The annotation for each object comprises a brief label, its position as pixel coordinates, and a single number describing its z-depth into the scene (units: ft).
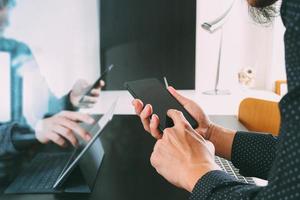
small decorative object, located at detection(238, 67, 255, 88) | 7.01
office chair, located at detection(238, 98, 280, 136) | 4.52
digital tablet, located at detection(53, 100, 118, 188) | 2.12
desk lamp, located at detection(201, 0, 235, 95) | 6.48
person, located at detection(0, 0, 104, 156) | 2.48
